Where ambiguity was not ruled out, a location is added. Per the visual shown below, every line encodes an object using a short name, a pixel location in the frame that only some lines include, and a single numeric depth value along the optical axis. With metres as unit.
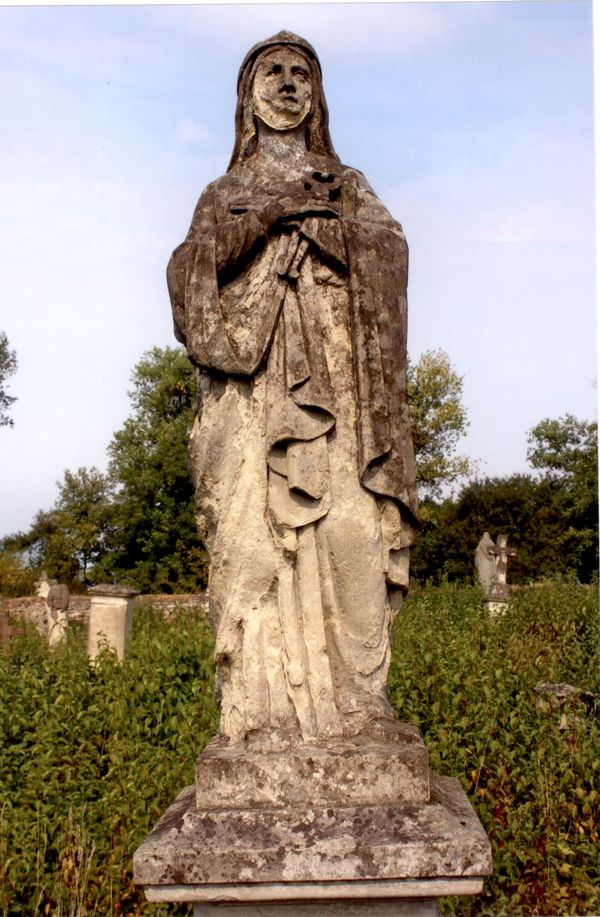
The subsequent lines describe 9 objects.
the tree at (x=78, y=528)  38.47
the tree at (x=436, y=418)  35.94
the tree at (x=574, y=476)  35.00
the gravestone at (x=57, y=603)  18.89
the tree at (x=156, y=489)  32.97
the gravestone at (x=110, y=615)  12.55
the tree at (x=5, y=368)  37.12
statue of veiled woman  3.70
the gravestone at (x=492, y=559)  21.52
